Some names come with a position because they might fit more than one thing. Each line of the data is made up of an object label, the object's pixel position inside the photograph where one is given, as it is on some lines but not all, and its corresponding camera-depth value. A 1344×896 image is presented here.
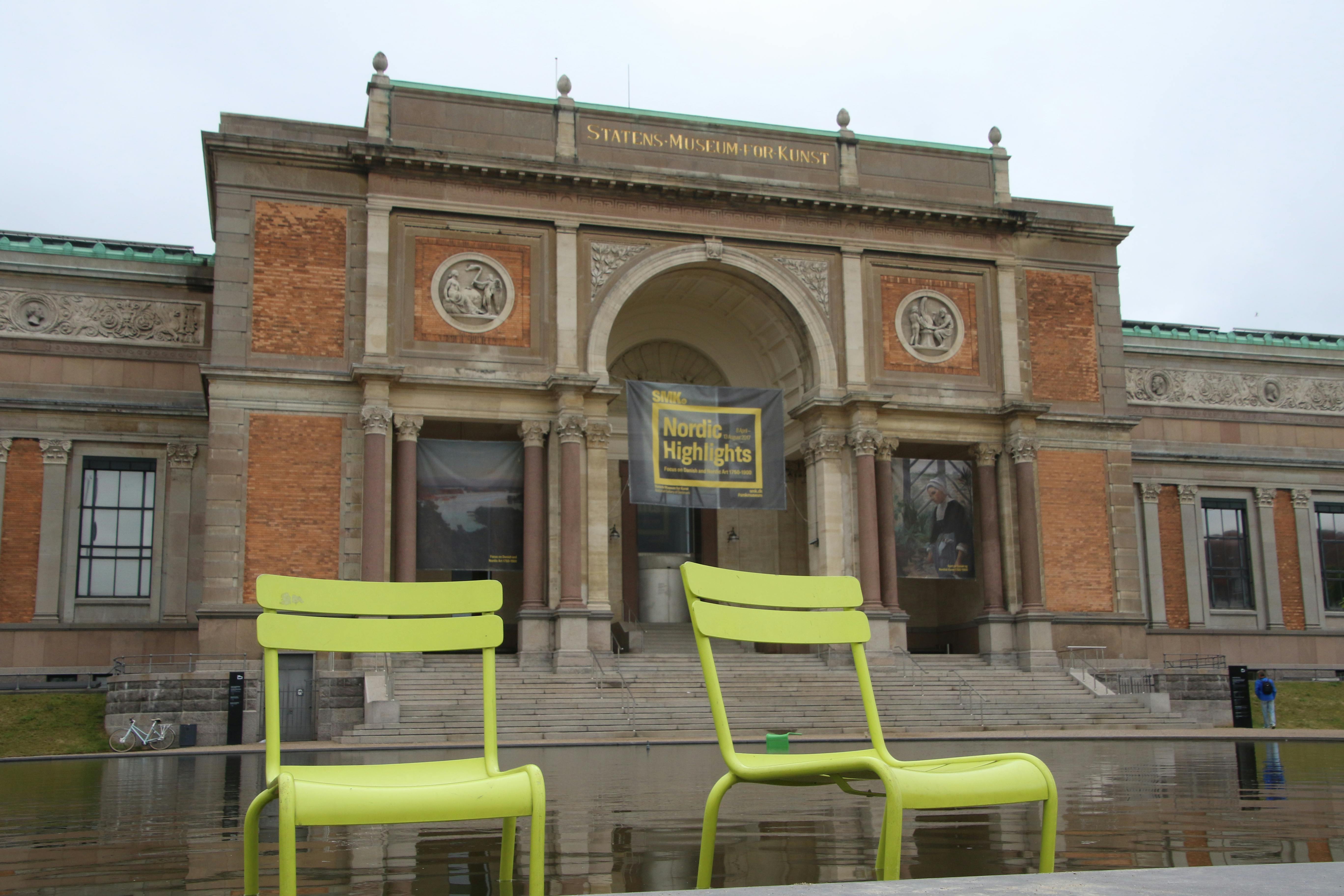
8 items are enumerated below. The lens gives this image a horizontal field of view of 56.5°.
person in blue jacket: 23.88
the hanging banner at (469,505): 25.06
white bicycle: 20.61
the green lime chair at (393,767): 3.65
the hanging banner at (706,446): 25.91
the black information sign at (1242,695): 23.72
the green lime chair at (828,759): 3.88
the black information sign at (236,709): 20.97
